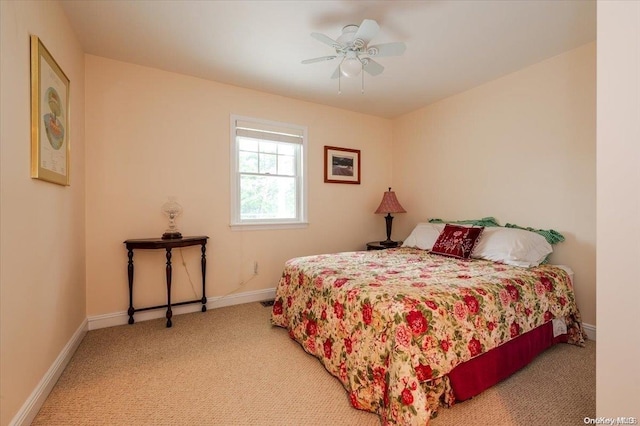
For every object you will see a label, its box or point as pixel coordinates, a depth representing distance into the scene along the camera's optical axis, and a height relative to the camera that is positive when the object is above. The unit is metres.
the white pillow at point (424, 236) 3.20 -0.29
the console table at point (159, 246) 2.62 -0.33
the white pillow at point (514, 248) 2.43 -0.33
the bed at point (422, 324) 1.45 -0.70
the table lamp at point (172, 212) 2.88 -0.01
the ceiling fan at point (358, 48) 1.90 +1.18
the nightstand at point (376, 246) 3.73 -0.47
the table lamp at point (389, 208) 3.90 +0.03
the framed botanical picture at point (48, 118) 1.57 +0.58
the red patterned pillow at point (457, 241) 2.71 -0.30
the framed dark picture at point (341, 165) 3.93 +0.65
